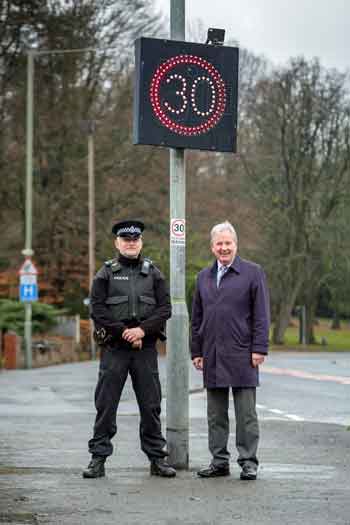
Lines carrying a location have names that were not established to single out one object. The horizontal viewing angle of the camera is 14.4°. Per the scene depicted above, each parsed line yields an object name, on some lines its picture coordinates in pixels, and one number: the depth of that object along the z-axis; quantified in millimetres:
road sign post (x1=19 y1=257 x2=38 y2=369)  38312
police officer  9867
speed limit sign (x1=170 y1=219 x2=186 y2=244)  10508
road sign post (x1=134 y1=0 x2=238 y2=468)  10188
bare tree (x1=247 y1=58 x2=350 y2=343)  57188
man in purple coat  9906
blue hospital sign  38562
